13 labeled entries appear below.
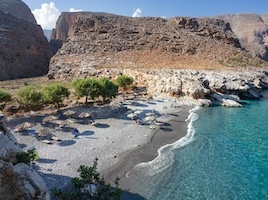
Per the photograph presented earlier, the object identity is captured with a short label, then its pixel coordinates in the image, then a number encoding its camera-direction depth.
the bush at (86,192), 11.81
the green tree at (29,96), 31.03
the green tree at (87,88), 34.46
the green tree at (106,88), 35.93
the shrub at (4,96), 30.97
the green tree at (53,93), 31.79
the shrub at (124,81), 46.90
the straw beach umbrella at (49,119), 27.28
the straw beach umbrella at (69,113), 28.69
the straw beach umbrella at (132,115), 30.65
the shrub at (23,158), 10.54
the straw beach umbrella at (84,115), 28.32
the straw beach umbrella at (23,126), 24.50
